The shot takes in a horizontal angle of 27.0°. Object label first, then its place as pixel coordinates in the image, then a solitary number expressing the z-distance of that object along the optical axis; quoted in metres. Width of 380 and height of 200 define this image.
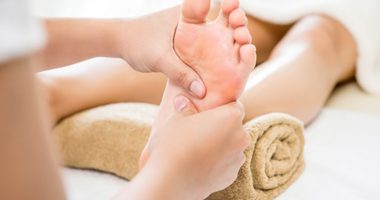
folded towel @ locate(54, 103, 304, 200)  0.82
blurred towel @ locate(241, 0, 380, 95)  1.09
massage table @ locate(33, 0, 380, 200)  0.84
